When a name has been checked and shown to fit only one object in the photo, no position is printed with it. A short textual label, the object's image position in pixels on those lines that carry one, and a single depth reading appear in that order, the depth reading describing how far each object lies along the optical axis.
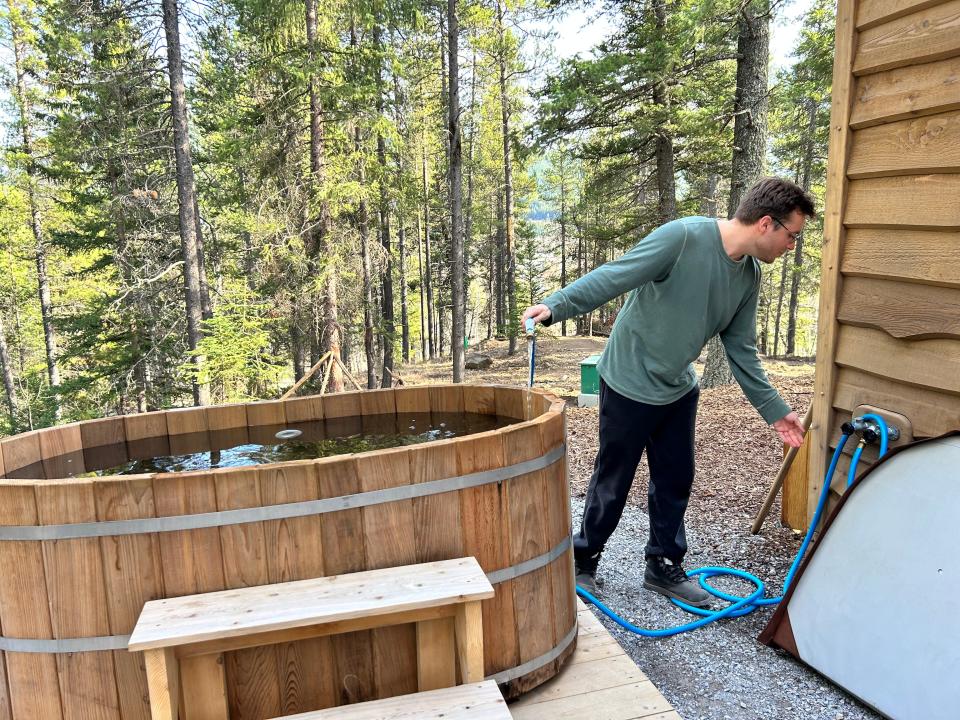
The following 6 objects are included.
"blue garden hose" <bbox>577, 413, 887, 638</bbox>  2.77
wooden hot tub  1.72
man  2.54
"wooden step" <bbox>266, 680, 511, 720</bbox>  1.60
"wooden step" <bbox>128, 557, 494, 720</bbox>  1.56
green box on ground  9.42
